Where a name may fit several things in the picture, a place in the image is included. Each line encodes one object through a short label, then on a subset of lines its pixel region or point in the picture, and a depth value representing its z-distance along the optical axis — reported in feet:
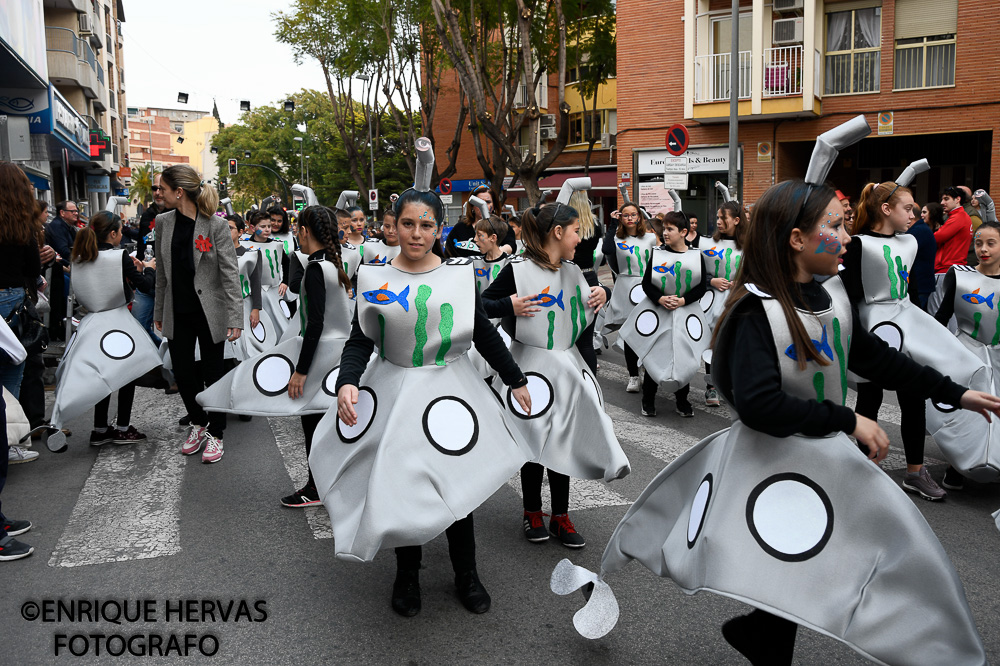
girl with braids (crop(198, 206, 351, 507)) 17.03
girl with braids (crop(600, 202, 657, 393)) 30.63
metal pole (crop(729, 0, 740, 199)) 58.65
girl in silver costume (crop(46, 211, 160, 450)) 21.12
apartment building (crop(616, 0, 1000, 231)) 69.72
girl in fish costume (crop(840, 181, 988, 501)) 17.52
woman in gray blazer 20.92
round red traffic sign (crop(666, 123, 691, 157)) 49.16
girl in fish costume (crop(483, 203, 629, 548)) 14.49
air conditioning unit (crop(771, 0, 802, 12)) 73.20
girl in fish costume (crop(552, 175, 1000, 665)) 8.04
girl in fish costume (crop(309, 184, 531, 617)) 11.16
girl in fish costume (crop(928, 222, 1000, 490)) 17.12
